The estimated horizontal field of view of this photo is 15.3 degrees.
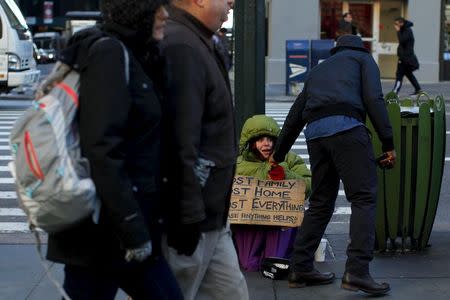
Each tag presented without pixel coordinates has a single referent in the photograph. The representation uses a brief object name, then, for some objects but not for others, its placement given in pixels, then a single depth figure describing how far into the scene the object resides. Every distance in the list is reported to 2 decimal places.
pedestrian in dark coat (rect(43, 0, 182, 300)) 5.30
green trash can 11.22
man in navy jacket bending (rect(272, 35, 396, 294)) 9.66
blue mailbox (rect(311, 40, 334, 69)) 37.19
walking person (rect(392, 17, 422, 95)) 36.51
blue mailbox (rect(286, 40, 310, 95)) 37.67
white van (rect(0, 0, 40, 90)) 34.38
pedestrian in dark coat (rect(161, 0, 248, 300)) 5.92
